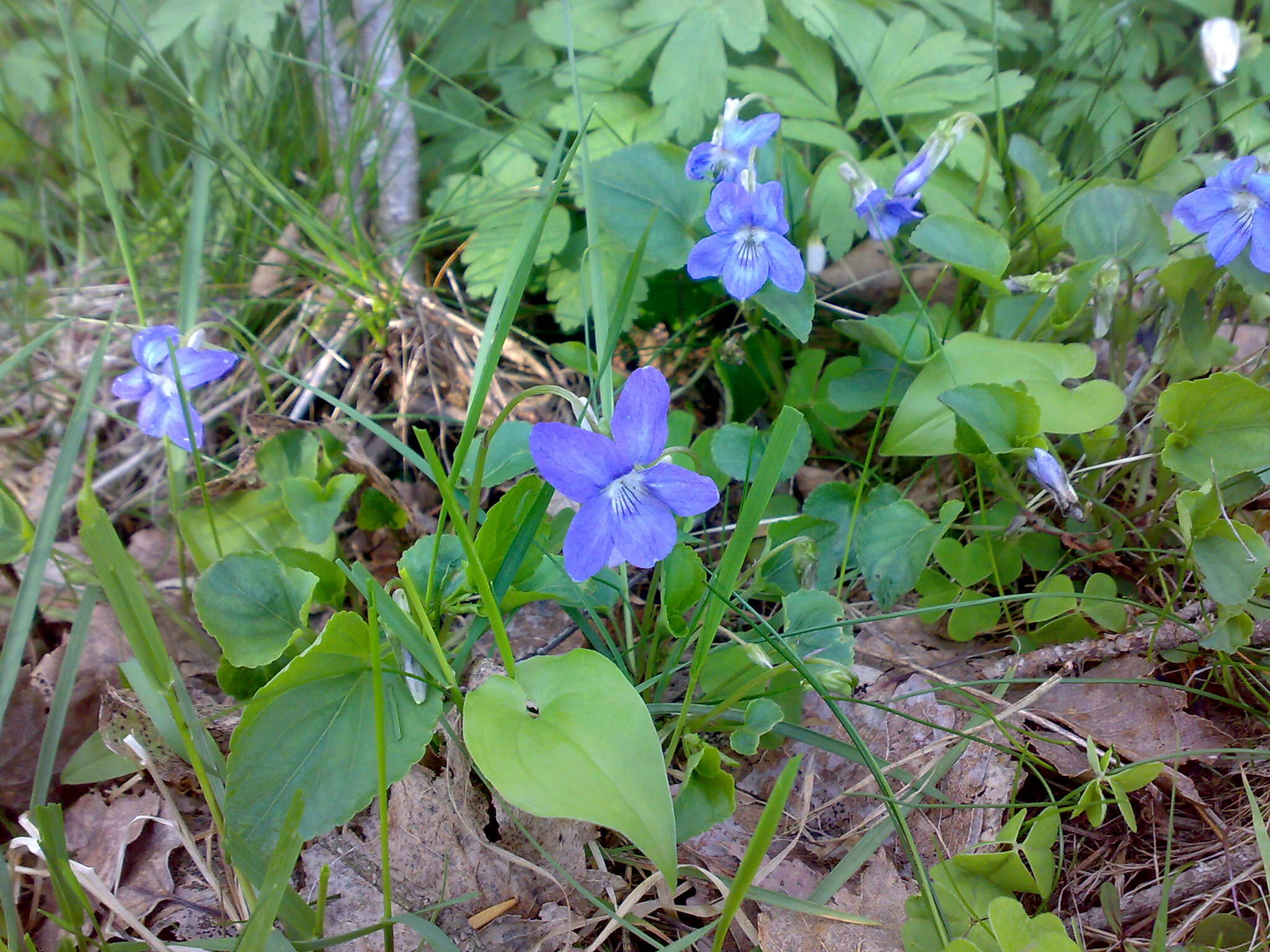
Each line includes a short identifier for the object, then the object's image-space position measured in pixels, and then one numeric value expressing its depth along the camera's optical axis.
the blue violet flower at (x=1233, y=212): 0.19
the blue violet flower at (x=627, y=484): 0.16
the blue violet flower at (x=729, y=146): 0.21
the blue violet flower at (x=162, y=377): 0.20
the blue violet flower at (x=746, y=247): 0.19
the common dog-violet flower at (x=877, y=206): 0.22
